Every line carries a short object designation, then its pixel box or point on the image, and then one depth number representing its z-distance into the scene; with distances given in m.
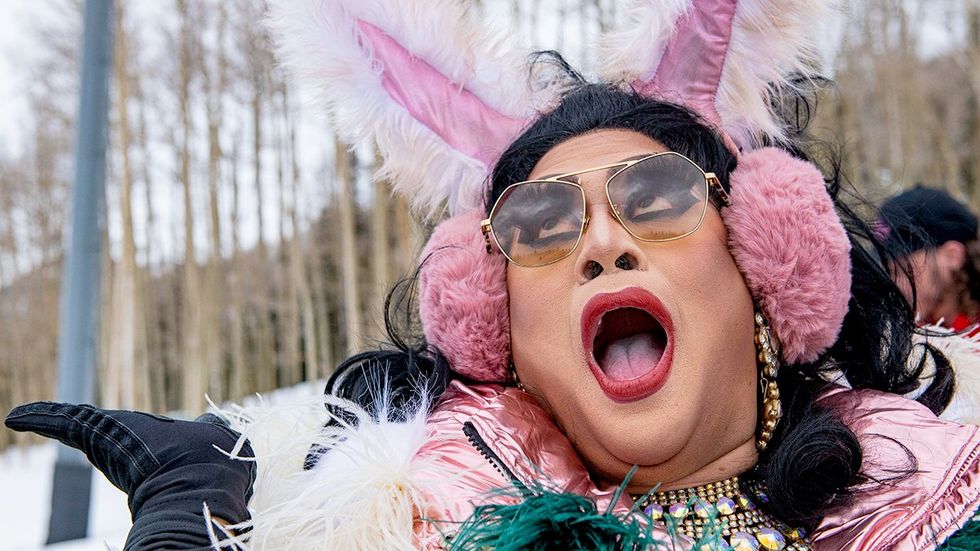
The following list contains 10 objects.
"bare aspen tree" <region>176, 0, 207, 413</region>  10.01
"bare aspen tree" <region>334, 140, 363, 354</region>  8.30
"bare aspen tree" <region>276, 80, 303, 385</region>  10.81
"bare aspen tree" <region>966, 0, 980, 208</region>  11.68
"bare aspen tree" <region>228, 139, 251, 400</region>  11.66
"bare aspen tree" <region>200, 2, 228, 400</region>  10.34
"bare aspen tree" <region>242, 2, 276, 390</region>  9.64
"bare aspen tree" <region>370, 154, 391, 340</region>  8.24
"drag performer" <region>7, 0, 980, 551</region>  1.29
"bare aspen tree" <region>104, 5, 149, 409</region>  8.55
